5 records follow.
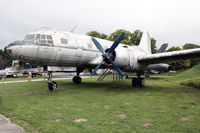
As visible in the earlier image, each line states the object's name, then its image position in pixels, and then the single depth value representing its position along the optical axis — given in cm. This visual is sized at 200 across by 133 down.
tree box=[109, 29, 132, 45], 4972
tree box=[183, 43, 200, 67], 5776
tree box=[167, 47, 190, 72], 4688
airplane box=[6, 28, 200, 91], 1034
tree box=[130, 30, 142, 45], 5427
